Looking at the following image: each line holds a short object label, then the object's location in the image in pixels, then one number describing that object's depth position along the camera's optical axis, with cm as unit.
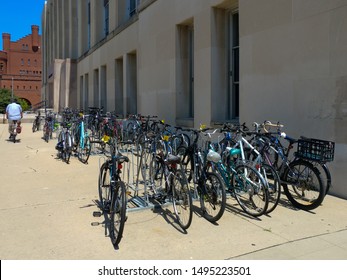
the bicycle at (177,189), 462
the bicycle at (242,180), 510
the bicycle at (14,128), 1454
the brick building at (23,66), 8175
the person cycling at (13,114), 1447
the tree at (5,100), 6769
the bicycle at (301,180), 534
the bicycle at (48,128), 1494
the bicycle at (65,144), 978
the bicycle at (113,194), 416
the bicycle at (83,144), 998
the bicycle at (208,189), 486
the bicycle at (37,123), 1909
